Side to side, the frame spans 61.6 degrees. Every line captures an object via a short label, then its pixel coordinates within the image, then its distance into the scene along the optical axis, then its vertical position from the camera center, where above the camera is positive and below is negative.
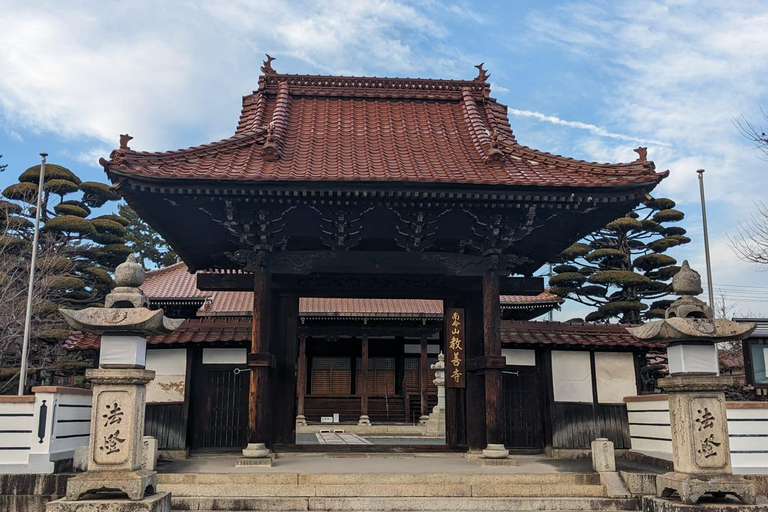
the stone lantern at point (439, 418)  23.34 -1.28
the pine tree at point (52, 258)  22.86 +4.73
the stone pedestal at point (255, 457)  11.12 -1.27
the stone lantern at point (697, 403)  8.46 -0.28
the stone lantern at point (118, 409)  8.23 -0.34
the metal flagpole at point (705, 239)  27.76 +6.19
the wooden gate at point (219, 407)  13.80 -0.52
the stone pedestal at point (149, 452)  10.91 -1.17
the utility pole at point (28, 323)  20.33 +1.88
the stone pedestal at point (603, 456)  10.70 -1.22
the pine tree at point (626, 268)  26.25 +4.79
